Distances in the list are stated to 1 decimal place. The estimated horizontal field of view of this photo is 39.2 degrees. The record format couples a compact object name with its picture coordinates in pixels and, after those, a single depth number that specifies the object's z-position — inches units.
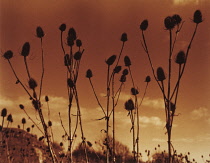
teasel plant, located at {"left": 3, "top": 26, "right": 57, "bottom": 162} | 115.9
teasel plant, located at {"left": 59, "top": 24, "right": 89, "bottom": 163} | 144.2
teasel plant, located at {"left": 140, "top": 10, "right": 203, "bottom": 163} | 119.3
